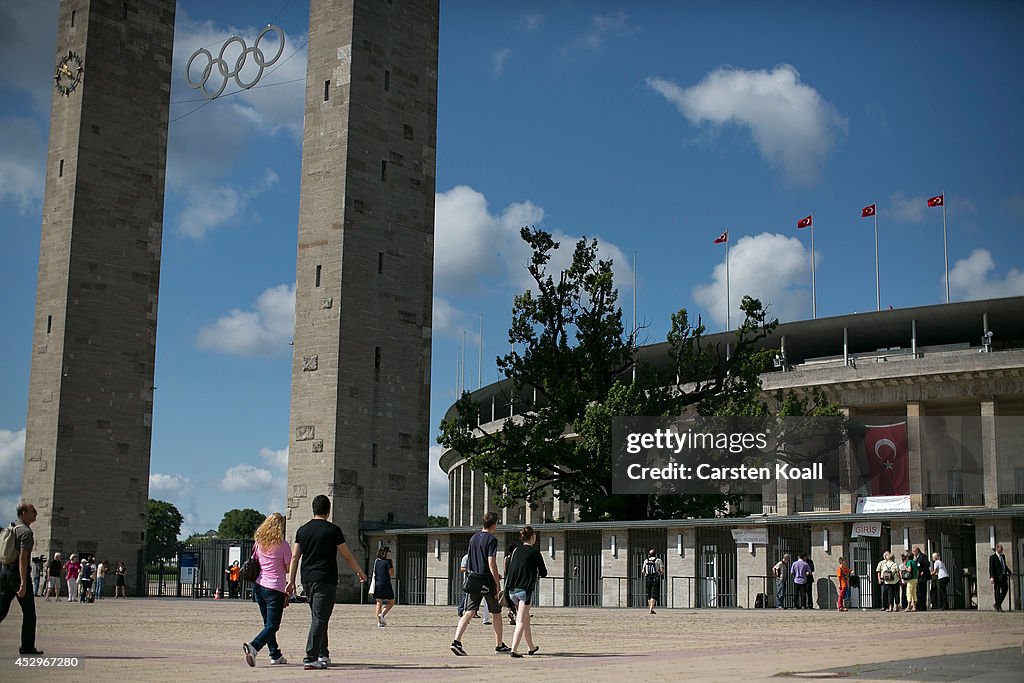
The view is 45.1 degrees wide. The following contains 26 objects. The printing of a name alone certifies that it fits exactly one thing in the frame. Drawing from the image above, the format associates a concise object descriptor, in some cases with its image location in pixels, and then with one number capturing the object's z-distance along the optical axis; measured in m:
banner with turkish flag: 64.06
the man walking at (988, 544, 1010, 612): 29.86
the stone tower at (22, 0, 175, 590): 51.34
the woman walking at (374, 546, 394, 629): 24.98
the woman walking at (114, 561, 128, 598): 49.75
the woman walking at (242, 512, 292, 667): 13.62
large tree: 44.41
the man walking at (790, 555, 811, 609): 33.81
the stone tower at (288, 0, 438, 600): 46.38
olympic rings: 42.09
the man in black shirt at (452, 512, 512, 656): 16.09
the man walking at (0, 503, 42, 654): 13.78
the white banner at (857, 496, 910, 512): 61.44
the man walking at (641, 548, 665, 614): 33.12
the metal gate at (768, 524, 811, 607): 36.46
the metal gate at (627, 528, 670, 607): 37.38
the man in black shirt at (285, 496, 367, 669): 13.29
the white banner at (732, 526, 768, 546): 35.80
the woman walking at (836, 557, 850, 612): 33.09
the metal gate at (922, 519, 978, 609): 35.09
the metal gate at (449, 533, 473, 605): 42.16
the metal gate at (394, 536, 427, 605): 44.56
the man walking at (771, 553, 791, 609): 34.56
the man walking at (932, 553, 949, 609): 32.69
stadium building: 35.41
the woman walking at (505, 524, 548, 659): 15.91
